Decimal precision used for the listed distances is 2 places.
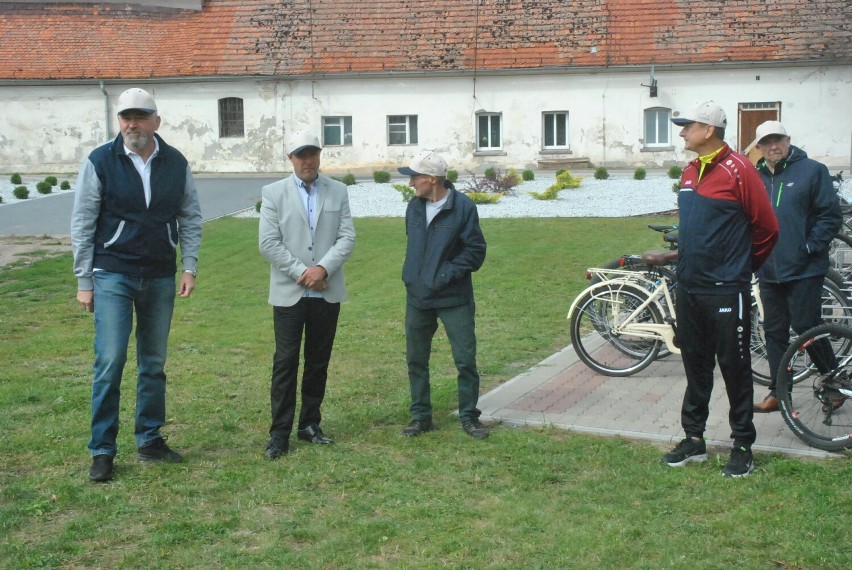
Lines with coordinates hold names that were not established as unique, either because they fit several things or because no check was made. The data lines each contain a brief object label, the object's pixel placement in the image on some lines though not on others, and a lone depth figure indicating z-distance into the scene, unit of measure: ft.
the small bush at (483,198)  74.33
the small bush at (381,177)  97.09
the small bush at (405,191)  76.28
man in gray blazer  21.47
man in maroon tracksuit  19.01
